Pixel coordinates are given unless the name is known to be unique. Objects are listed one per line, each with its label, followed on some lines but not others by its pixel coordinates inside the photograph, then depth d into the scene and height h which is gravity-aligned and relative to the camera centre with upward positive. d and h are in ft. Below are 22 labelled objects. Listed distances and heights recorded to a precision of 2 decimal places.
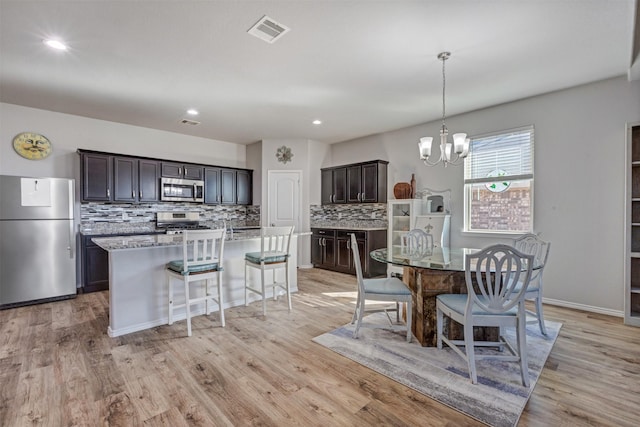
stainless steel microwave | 17.47 +1.19
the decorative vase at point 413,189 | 17.10 +1.18
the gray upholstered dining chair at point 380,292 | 8.76 -2.42
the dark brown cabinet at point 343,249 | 17.99 -2.48
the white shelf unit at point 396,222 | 17.35 -0.70
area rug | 6.09 -3.93
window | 13.46 +1.32
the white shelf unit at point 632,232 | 10.25 -0.75
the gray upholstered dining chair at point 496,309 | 6.70 -2.32
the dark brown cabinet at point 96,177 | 14.76 +1.64
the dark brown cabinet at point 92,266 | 14.53 -2.78
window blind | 13.44 +2.52
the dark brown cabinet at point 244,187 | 21.01 +1.62
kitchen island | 9.58 -2.43
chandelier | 9.65 +2.16
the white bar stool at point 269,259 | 11.37 -1.91
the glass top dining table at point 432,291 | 8.61 -2.34
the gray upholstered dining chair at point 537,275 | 9.06 -1.97
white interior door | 20.62 +0.82
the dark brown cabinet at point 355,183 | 18.53 +1.77
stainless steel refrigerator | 12.10 -1.31
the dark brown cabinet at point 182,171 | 17.52 +2.36
